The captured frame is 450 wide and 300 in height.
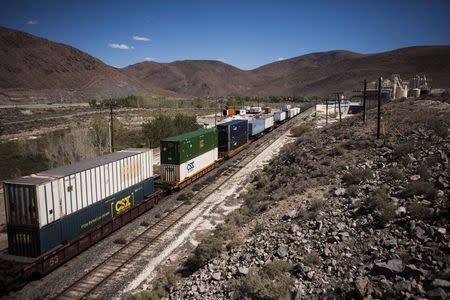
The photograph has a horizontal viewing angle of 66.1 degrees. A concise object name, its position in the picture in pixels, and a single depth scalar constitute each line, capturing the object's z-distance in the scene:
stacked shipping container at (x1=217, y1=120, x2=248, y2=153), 39.72
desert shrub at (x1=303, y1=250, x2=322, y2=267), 13.19
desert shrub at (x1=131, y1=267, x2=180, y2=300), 13.84
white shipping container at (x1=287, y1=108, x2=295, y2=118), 85.38
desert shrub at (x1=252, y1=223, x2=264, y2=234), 17.88
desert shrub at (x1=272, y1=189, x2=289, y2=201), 21.91
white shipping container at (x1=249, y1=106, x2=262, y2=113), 107.49
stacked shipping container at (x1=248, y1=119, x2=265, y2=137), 51.56
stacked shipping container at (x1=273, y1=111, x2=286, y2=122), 70.20
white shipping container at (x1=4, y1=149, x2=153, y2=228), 15.15
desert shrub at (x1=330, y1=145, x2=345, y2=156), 26.67
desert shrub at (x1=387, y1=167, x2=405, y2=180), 18.13
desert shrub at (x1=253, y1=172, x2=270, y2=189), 28.45
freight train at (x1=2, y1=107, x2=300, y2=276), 15.26
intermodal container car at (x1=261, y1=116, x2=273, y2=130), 59.80
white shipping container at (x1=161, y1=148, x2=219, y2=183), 27.77
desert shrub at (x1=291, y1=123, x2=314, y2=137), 56.66
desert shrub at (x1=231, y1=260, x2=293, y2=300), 11.92
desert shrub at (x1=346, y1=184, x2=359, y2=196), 18.22
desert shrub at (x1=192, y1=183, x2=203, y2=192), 29.13
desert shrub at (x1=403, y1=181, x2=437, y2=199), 15.01
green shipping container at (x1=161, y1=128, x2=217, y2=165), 27.20
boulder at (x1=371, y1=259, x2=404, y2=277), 11.16
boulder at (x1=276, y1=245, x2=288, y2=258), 14.46
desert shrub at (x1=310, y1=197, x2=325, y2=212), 17.77
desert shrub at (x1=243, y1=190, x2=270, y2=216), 21.74
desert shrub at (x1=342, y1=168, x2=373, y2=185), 19.72
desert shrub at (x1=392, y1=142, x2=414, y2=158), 21.83
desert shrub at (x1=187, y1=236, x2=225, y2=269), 15.98
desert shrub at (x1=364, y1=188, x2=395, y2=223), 14.36
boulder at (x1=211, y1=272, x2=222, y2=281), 14.24
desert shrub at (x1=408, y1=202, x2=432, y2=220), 13.53
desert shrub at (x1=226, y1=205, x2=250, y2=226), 20.59
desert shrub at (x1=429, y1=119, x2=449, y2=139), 24.00
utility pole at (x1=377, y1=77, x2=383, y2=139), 27.34
